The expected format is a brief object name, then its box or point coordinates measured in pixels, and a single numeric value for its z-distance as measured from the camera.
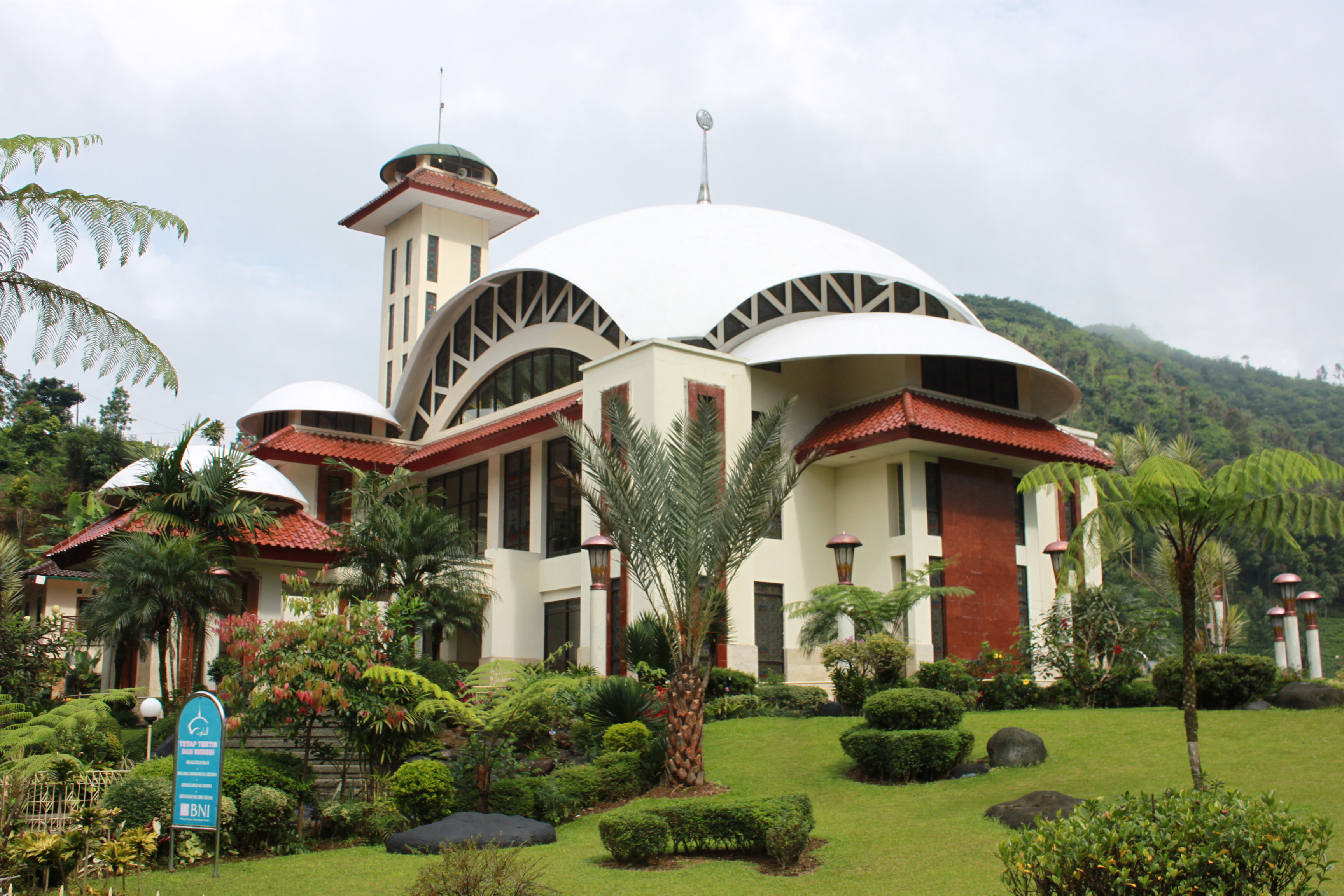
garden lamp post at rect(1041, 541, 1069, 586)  21.72
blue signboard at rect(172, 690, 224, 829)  10.40
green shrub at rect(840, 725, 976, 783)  13.41
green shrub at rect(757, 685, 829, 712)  19.48
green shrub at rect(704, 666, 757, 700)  20.31
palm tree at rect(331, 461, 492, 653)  21.80
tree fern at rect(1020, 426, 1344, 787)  10.47
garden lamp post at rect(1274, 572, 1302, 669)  24.52
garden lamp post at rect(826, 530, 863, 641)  20.44
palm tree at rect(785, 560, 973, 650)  19.75
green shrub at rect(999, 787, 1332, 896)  5.94
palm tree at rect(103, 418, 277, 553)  19.41
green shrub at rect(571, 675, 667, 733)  16.16
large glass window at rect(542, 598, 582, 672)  24.92
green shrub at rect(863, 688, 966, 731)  14.14
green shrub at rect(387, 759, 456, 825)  12.59
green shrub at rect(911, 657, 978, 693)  18.45
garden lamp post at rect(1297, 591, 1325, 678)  24.45
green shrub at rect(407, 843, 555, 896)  7.93
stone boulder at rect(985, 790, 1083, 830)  10.62
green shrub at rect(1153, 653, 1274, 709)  16.28
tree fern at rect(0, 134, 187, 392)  10.24
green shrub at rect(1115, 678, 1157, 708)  18.23
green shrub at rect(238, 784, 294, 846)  11.73
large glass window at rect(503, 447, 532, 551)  27.25
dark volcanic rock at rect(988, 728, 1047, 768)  13.56
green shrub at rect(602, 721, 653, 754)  15.20
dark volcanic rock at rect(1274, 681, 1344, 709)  15.73
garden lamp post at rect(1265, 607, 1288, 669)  26.77
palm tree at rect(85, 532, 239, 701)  18.36
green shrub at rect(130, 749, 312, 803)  12.04
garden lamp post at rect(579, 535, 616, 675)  18.86
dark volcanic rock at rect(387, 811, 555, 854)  11.41
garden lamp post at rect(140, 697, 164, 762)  12.23
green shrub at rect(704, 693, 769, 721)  18.97
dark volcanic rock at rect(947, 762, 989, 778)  13.62
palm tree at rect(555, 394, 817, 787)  14.34
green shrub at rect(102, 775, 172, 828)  11.28
